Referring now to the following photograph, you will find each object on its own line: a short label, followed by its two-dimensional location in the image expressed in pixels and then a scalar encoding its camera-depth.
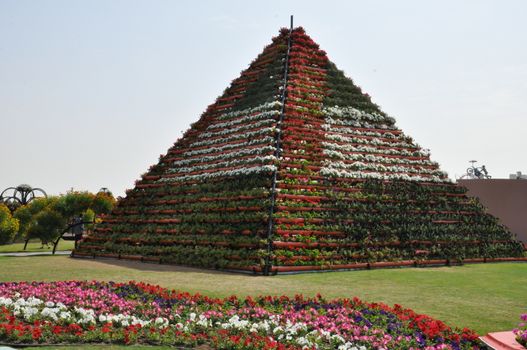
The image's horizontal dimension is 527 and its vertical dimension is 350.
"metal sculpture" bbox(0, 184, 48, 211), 47.42
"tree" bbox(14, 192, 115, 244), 29.05
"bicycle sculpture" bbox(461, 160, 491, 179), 42.44
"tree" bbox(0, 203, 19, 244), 30.34
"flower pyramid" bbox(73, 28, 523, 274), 17.22
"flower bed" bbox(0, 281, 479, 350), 6.93
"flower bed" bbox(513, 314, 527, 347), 6.82
